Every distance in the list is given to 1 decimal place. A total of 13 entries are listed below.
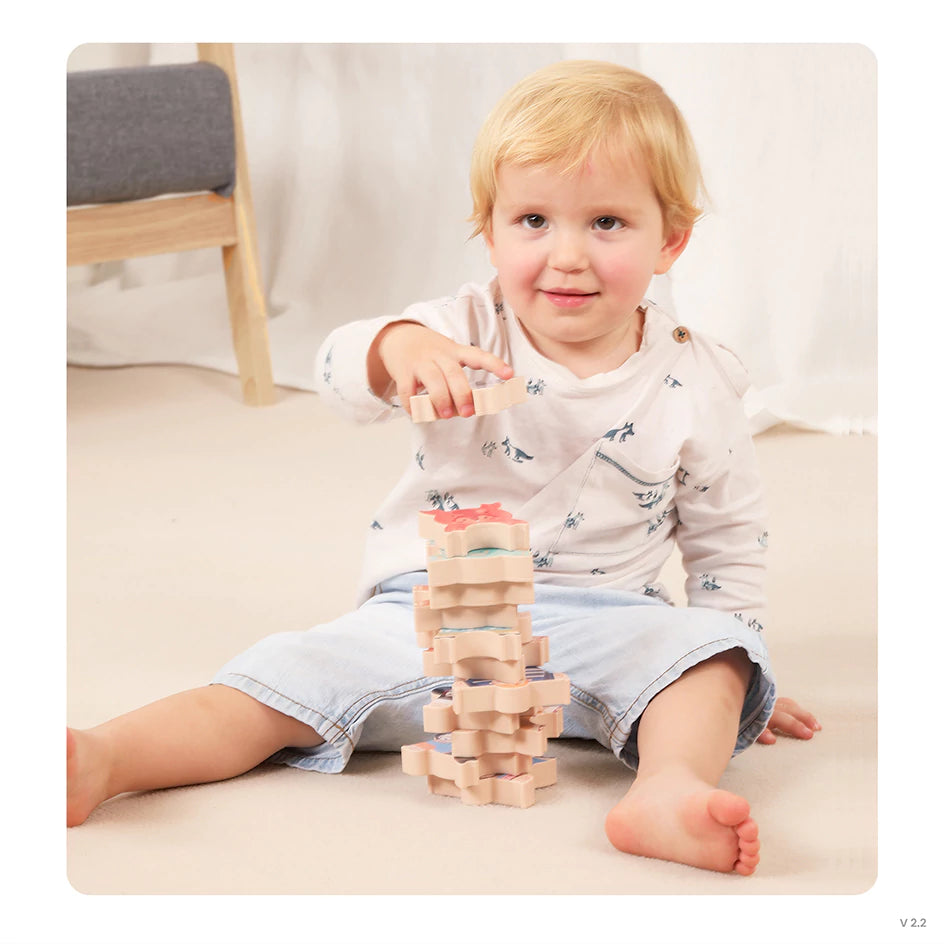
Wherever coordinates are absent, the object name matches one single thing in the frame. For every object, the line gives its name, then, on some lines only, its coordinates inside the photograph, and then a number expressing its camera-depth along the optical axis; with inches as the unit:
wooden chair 92.5
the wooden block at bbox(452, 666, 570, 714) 55.9
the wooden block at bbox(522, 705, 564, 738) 56.8
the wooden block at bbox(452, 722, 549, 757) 56.5
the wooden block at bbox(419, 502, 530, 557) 55.9
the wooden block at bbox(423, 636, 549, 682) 56.2
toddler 57.5
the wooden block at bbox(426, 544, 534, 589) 55.7
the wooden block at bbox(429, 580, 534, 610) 56.0
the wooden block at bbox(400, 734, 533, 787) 56.7
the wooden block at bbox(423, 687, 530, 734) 56.4
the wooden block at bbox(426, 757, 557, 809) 56.4
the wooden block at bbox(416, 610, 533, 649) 56.4
